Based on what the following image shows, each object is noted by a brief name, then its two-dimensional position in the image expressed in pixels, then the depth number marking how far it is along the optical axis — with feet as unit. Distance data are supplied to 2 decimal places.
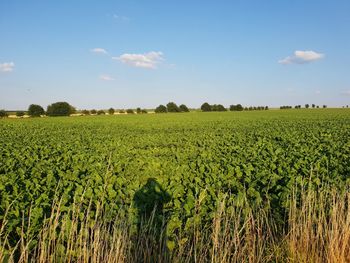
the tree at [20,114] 277.27
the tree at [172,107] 372.99
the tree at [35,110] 285.23
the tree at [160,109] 367.25
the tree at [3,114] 259.99
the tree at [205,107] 392.47
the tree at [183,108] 381.81
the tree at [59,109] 291.99
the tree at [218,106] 389.25
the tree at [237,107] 385.50
